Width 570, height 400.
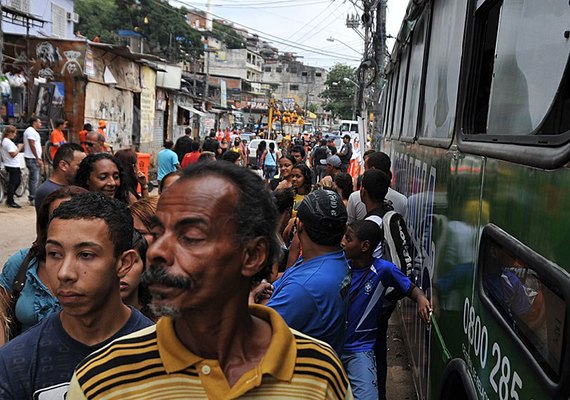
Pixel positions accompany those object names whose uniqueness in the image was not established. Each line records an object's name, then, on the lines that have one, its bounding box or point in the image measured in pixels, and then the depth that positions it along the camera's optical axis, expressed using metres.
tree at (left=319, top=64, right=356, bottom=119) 83.62
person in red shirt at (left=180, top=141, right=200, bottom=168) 10.38
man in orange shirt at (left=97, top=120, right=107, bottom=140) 18.52
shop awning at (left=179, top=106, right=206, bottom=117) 33.72
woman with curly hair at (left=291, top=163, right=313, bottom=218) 6.94
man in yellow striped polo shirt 1.46
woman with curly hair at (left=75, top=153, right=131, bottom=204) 4.78
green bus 1.77
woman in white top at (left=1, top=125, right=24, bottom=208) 12.55
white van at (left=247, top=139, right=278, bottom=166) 27.52
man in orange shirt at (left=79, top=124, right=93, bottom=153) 13.97
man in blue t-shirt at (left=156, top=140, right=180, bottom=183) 10.73
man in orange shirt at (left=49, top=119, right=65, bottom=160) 13.60
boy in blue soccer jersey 3.82
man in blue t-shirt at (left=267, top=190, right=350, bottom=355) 2.71
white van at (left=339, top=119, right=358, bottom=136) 44.31
